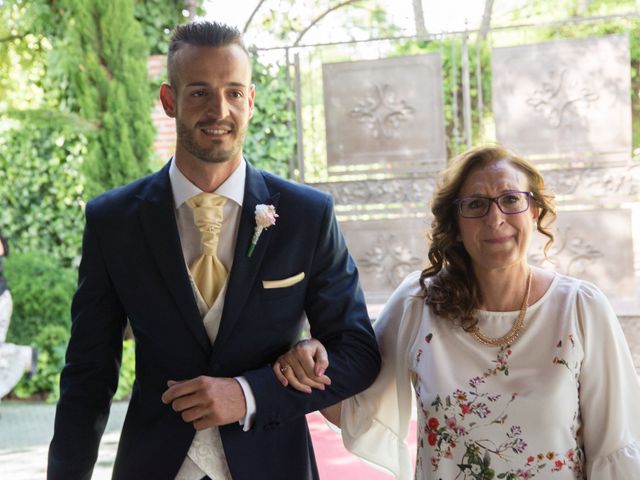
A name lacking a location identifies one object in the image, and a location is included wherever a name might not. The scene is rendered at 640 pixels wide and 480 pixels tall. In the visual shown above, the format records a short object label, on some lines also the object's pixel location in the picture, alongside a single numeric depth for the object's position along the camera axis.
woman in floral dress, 1.70
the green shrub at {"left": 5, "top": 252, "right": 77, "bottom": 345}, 6.27
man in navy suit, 1.69
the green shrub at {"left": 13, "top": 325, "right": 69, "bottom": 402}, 6.21
